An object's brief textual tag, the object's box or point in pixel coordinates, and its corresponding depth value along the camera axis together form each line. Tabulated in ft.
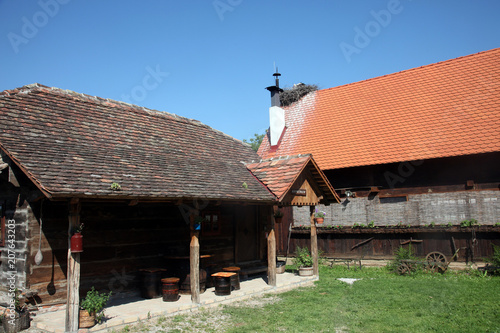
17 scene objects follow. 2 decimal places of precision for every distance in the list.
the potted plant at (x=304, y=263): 44.60
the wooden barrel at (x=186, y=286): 34.09
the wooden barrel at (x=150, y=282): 32.73
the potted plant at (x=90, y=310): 24.40
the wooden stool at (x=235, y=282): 36.15
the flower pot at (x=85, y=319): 24.35
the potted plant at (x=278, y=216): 44.17
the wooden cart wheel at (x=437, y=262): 44.34
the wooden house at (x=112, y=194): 26.50
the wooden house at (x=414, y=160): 46.57
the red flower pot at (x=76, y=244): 23.79
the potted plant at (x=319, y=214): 56.85
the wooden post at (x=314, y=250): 44.27
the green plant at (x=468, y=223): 45.43
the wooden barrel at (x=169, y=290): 31.65
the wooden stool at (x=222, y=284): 34.01
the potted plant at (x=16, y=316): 24.38
